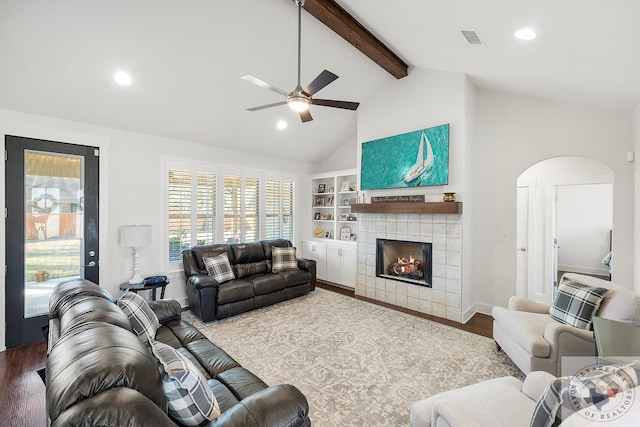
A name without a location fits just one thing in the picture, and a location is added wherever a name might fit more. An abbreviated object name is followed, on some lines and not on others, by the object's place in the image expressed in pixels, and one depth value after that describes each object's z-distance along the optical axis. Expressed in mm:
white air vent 2621
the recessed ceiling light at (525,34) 2275
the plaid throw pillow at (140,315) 2085
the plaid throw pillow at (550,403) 923
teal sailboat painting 4047
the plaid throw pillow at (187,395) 1222
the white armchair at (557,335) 2209
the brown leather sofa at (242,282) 3822
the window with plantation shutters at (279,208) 5844
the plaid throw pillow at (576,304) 2357
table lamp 3727
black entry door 3119
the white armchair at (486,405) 1349
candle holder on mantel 3898
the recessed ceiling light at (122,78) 3129
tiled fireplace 3973
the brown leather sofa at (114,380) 851
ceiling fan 2459
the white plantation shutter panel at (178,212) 4457
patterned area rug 2254
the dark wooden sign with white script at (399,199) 4273
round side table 3689
